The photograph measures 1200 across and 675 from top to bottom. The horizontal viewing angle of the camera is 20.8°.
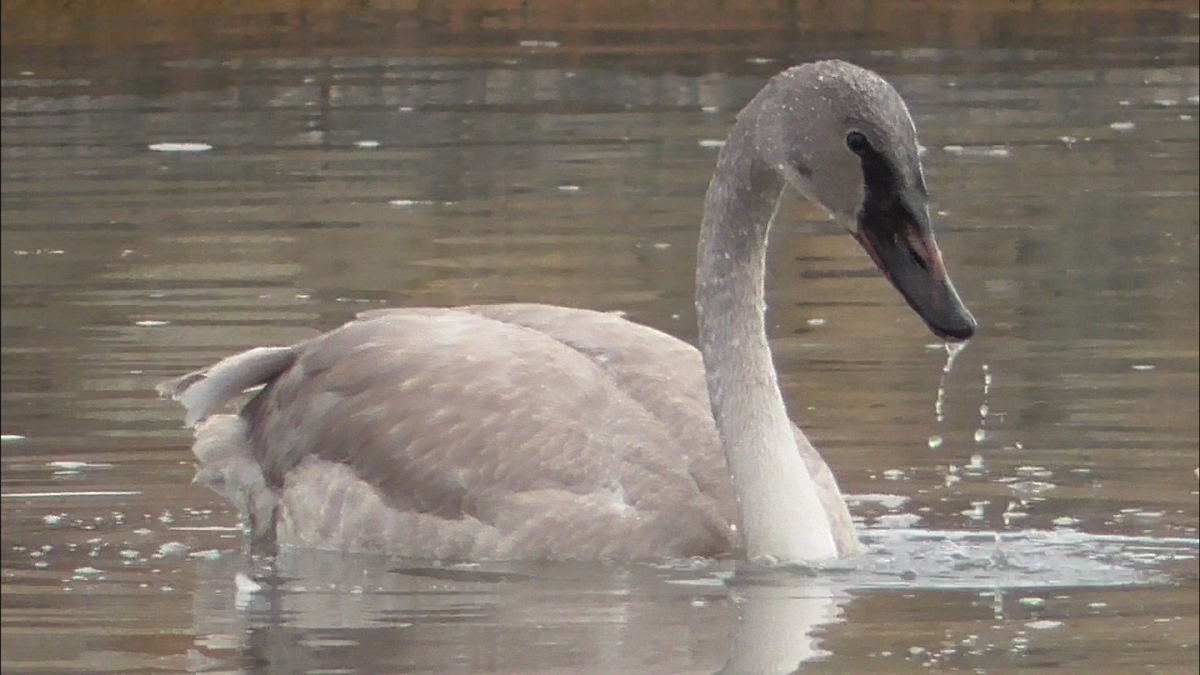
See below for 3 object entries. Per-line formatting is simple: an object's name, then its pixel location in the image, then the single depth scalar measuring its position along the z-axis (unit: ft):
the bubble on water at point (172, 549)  38.24
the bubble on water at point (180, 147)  86.17
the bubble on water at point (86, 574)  36.86
